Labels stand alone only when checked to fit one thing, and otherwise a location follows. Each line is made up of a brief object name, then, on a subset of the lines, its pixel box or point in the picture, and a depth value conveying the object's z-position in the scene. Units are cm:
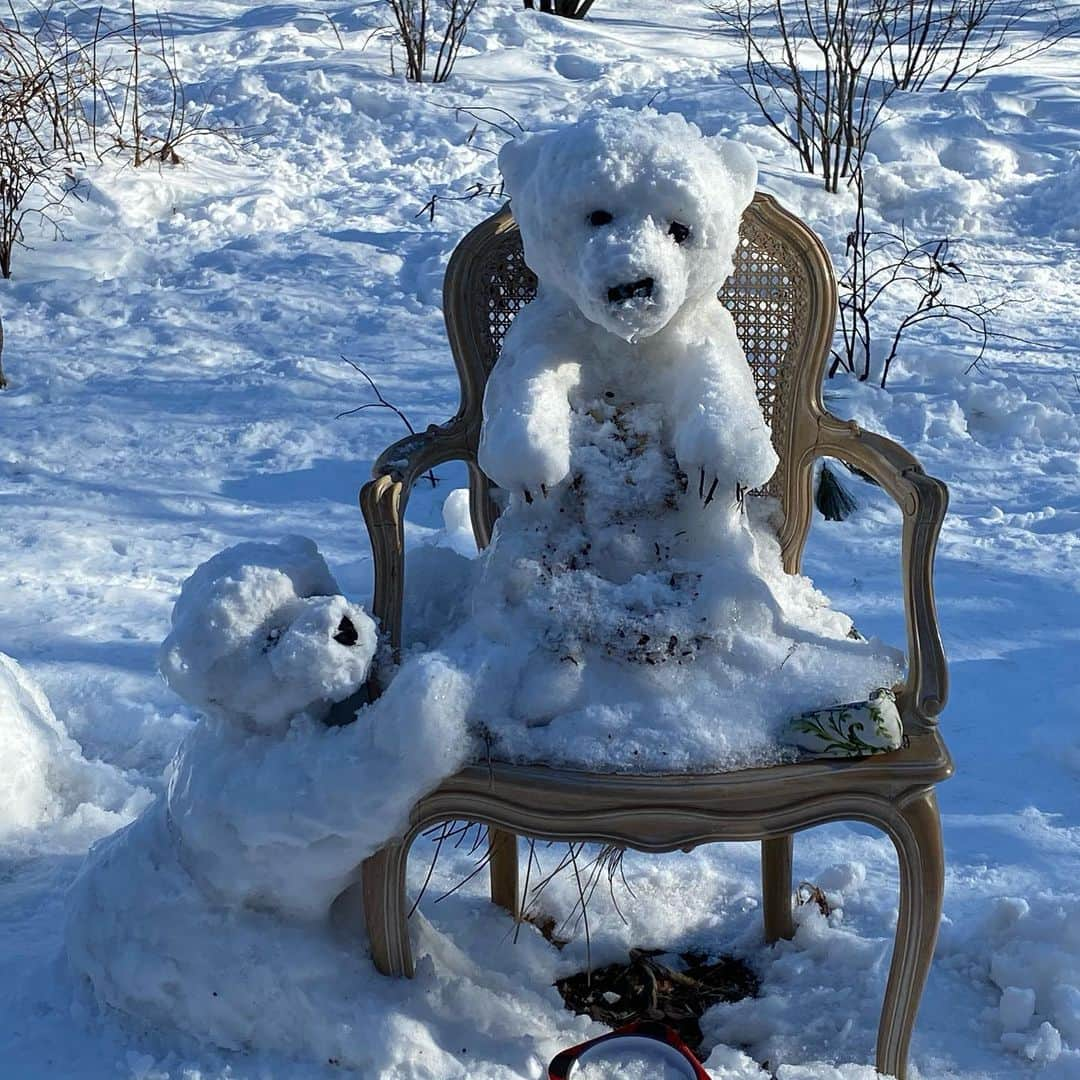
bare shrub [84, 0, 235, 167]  477
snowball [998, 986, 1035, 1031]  181
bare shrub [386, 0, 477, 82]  532
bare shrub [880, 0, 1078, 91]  545
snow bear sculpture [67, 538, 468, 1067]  159
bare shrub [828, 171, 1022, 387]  377
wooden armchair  155
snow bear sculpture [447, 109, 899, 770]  161
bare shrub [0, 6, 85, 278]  400
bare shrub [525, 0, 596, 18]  645
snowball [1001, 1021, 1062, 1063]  176
